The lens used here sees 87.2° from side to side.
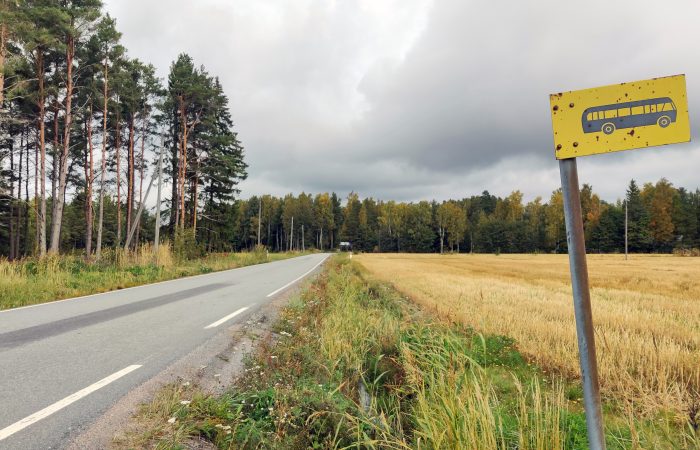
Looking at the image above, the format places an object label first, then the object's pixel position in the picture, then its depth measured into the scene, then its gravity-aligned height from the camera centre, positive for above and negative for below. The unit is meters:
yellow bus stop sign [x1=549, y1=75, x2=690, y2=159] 1.97 +0.67
